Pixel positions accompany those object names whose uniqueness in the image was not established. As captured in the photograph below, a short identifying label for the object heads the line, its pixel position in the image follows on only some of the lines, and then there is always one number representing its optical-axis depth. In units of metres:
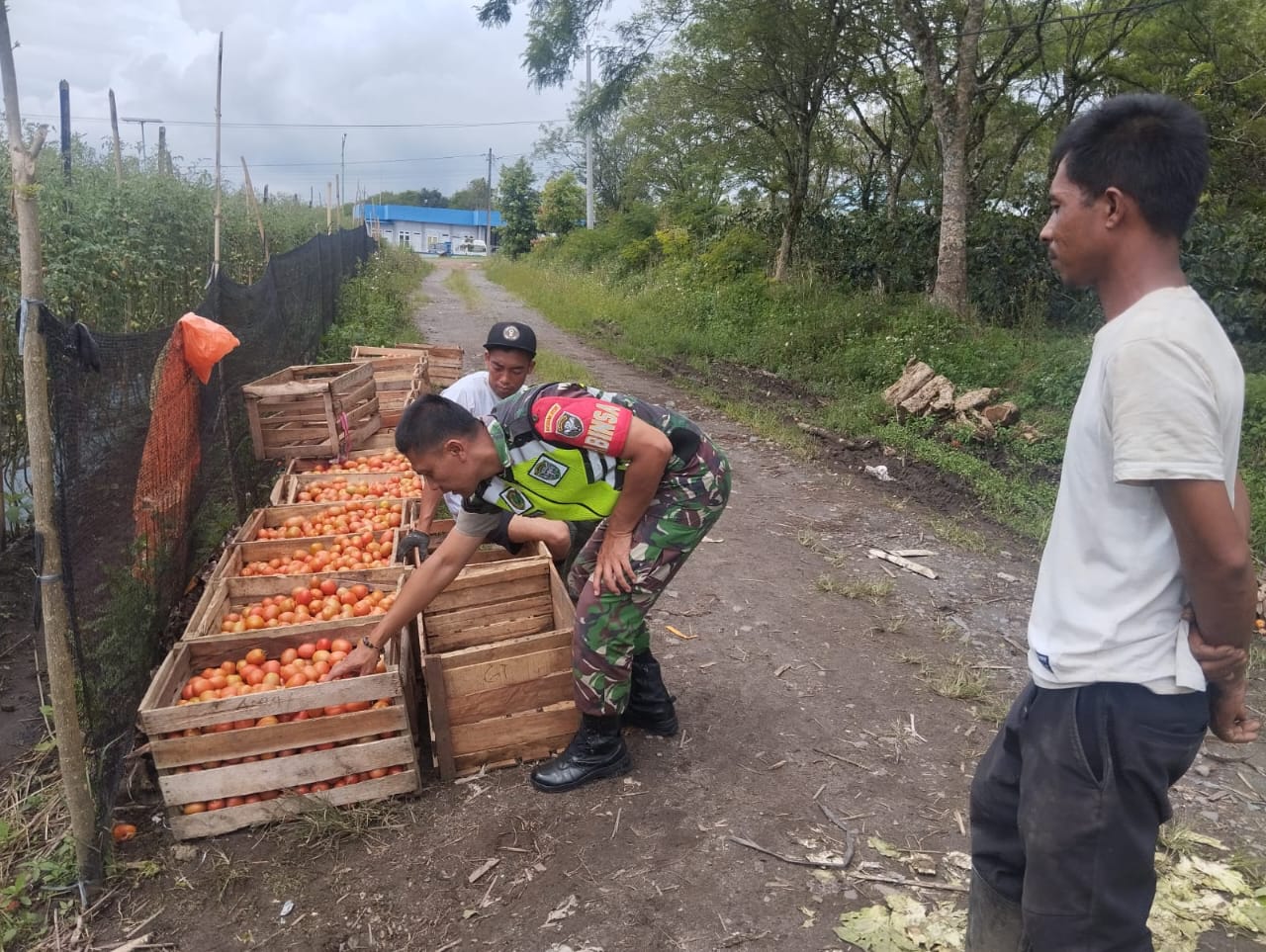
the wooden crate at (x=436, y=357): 10.02
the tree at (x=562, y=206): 41.81
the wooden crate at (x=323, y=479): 6.01
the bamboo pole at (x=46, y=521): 2.69
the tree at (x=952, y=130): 11.09
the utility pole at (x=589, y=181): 32.05
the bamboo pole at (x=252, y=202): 11.74
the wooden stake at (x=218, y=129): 7.21
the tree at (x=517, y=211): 48.32
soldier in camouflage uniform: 2.90
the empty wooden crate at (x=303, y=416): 6.59
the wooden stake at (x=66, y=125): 7.61
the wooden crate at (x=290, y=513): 5.36
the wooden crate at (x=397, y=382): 8.20
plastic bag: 5.21
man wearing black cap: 4.31
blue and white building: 88.12
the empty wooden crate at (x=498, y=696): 3.56
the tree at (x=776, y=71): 14.94
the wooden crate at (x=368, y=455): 6.59
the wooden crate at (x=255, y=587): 4.16
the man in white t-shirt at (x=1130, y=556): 1.53
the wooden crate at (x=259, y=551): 4.66
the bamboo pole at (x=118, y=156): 8.69
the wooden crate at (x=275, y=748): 3.25
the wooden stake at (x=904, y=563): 6.11
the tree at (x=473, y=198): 102.00
